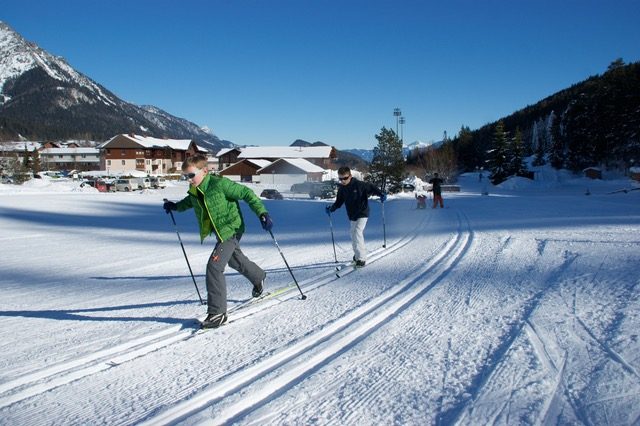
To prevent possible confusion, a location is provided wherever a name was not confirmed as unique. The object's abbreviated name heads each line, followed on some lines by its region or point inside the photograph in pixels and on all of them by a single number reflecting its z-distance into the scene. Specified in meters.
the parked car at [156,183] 57.94
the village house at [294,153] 99.31
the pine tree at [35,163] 73.57
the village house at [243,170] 83.78
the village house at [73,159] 122.75
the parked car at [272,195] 40.41
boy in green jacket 4.49
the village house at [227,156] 103.25
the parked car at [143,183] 54.66
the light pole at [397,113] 77.12
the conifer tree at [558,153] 62.91
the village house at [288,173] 78.00
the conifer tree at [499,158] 57.81
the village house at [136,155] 98.90
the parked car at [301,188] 51.93
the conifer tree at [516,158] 57.53
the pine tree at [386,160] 38.38
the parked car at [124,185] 49.88
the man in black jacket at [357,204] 7.74
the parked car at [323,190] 40.56
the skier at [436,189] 21.98
